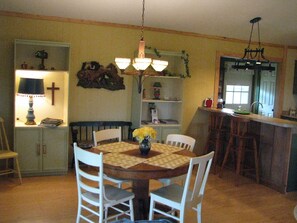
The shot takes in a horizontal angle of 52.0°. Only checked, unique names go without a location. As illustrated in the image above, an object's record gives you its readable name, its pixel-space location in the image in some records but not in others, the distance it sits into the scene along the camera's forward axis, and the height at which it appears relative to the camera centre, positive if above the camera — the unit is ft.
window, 22.90 -0.10
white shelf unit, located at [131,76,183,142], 16.52 -0.89
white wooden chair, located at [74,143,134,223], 8.34 -3.18
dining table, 8.45 -2.21
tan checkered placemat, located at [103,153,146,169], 8.80 -2.20
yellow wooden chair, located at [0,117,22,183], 13.12 -3.13
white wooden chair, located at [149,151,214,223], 8.30 -3.14
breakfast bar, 13.60 -2.67
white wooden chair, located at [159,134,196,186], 10.66 -2.04
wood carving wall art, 15.93 +0.49
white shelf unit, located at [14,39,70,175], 14.15 -1.48
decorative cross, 15.50 -0.22
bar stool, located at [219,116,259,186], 14.44 -2.48
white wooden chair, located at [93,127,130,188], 11.84 -1.94
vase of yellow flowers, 9.88 -1.59
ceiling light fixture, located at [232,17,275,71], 14.99 +1.36
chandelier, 9.68 +0.80
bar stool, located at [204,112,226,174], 16.19 -2.35
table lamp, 13.84 -0.22
